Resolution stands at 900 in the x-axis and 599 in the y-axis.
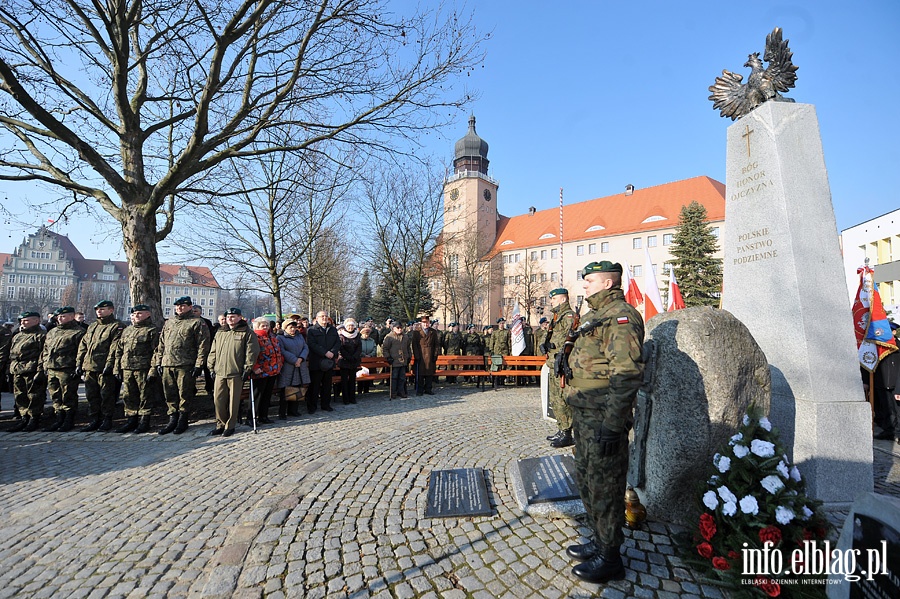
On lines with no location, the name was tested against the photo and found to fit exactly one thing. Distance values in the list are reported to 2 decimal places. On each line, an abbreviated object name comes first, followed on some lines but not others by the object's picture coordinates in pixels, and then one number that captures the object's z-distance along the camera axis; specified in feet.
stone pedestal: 12.48
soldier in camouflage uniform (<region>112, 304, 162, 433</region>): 23.30
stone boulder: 10.85
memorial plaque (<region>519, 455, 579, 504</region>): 12.52
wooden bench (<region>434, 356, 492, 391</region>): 37.45
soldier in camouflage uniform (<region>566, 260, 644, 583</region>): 9.13
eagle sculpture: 14.57
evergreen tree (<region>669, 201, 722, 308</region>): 110.73
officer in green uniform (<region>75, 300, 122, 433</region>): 23.57
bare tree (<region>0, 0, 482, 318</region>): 25.82
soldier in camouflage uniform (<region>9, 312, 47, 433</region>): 24.22
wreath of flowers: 8.60
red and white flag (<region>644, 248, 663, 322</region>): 24.34
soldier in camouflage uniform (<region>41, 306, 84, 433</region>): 23.73
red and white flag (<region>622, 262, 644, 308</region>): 30.22
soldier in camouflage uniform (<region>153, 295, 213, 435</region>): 22.94
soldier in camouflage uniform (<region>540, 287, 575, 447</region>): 19.58
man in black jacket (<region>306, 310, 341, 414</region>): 28.84
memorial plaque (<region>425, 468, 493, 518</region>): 12.36
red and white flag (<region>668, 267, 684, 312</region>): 23.65
